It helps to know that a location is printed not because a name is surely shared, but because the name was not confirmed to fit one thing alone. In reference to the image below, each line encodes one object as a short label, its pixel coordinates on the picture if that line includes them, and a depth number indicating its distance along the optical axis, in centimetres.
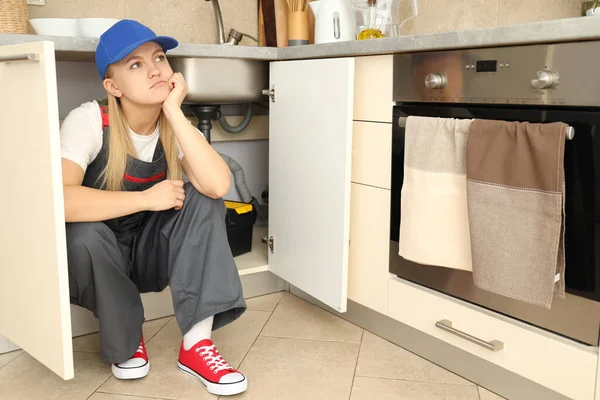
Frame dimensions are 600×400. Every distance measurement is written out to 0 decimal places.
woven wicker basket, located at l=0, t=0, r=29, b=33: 168
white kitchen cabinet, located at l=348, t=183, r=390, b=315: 176
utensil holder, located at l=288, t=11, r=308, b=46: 215
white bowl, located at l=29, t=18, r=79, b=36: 176
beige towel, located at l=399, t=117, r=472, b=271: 147
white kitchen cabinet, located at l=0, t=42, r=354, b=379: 130
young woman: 150
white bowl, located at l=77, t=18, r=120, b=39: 177
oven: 125
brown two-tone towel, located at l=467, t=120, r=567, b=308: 128
